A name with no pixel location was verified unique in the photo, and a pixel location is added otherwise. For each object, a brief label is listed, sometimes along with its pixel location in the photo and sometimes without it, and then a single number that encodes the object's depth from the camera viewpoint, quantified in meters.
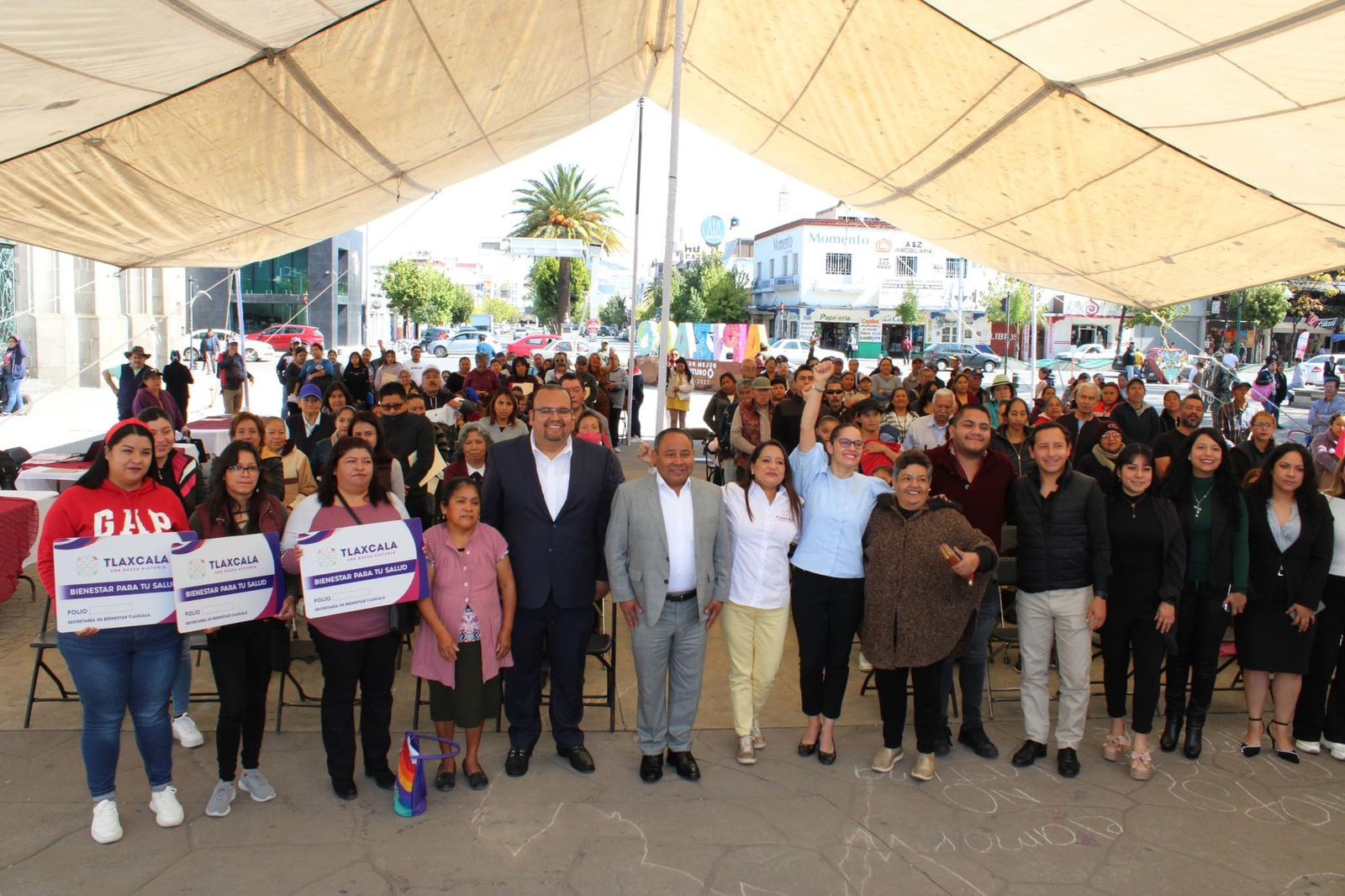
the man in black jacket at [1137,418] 9.29
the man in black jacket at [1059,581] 4.43
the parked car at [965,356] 41.13
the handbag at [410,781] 3.86
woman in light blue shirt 4.41
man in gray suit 4.18
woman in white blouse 4.39
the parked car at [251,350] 32.06
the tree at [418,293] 69.06
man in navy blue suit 4.22
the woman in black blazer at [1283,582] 4.61
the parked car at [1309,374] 30.61
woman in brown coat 4.25
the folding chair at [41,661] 4.50
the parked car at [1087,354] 38.44
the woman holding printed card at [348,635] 3.93
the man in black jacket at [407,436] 6.56
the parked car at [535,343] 42.80
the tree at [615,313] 99.82
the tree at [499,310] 128.25
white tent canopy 4.68
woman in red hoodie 3.59
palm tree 48.44
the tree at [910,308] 56.97
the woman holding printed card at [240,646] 3.85
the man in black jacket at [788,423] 8.96
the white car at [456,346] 44.53
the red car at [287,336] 40.28
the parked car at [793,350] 39.59
